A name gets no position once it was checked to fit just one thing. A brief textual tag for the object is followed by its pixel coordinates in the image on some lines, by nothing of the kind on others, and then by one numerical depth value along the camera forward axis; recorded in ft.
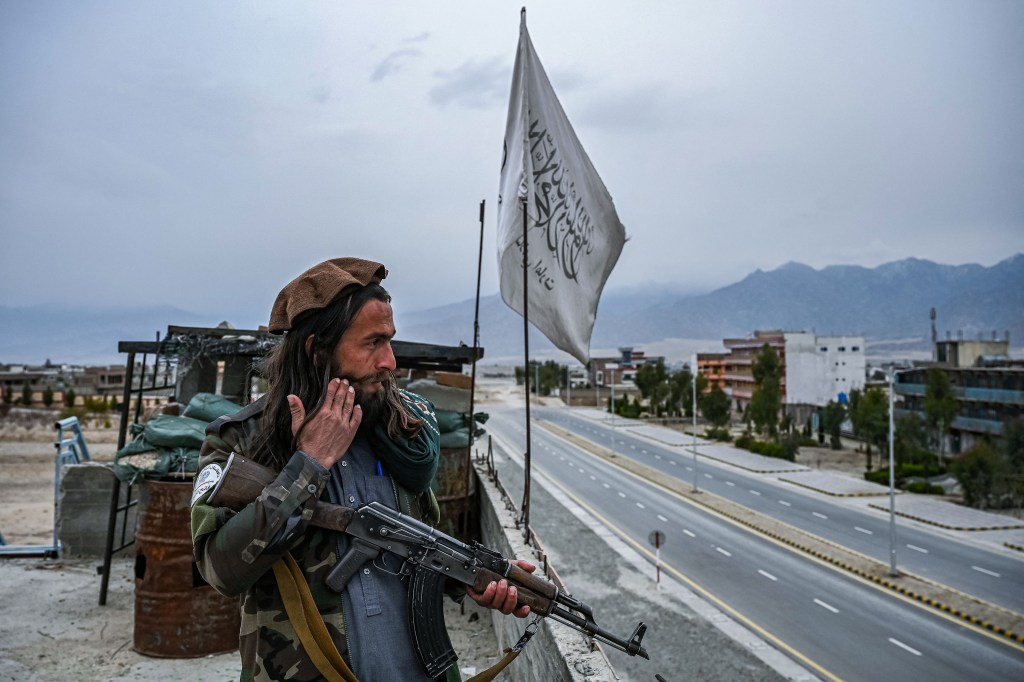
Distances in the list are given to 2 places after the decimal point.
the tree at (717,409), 184.44
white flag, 17.88
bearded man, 6.49
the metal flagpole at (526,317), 16.37
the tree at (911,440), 130.82
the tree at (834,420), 167.73
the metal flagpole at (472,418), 23.17
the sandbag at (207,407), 22.47
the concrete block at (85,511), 33.04
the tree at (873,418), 136.87
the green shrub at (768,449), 148.87
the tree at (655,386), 227.40
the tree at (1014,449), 105.50
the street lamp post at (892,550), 65.51
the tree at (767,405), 165.89
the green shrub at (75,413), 159.95
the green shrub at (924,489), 113.39
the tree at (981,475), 102.47
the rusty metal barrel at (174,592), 19.67
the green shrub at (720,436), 177.88
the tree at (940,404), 136.56
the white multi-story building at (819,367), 223.71
